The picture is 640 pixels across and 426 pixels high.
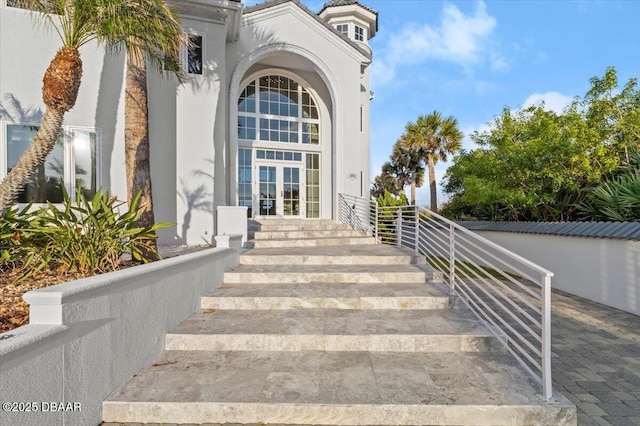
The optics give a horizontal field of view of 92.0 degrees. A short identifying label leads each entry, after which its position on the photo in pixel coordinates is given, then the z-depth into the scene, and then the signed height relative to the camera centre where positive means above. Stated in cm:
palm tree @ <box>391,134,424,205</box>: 2617 +434
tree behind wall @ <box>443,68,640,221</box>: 859 +176
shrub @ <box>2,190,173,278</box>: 372 -29
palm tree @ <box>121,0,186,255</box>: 570 +176
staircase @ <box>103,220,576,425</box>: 251 -151
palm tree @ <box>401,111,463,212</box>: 2141 +545
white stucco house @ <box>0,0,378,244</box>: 710 +297
